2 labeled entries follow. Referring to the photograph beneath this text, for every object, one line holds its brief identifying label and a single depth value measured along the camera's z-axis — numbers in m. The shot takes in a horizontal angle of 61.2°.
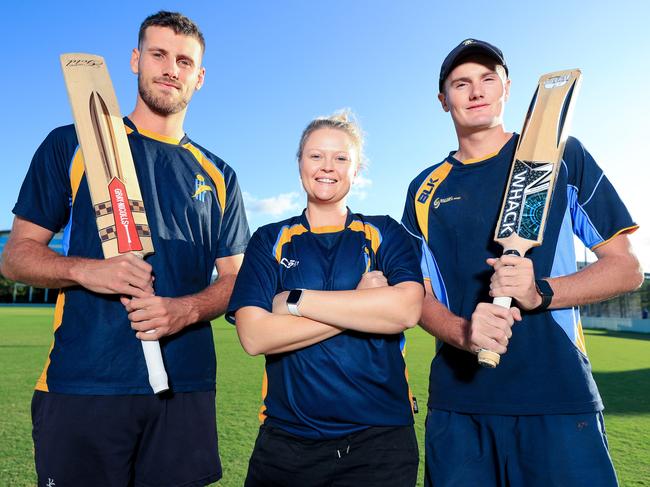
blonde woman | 1.83
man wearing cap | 1.91
